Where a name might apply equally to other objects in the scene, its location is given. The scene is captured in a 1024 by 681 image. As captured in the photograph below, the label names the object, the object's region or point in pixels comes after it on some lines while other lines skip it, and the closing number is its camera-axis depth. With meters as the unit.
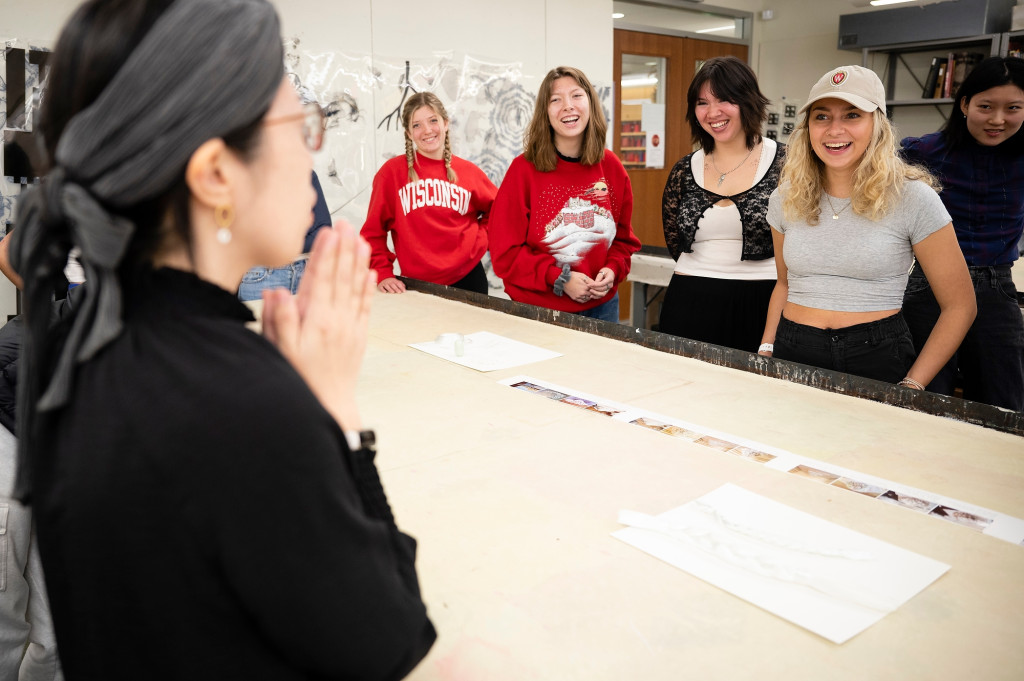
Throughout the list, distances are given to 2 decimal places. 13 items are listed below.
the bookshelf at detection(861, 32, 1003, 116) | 5.68
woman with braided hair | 3.16
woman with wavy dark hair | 2.37
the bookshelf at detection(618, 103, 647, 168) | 6.05
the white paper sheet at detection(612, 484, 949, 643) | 0.89
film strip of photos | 1.09
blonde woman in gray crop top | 1.79
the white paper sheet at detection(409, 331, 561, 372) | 1.95
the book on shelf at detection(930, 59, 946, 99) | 5.71
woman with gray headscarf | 0.55
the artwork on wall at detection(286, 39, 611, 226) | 4.19
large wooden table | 0.82
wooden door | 6.12
